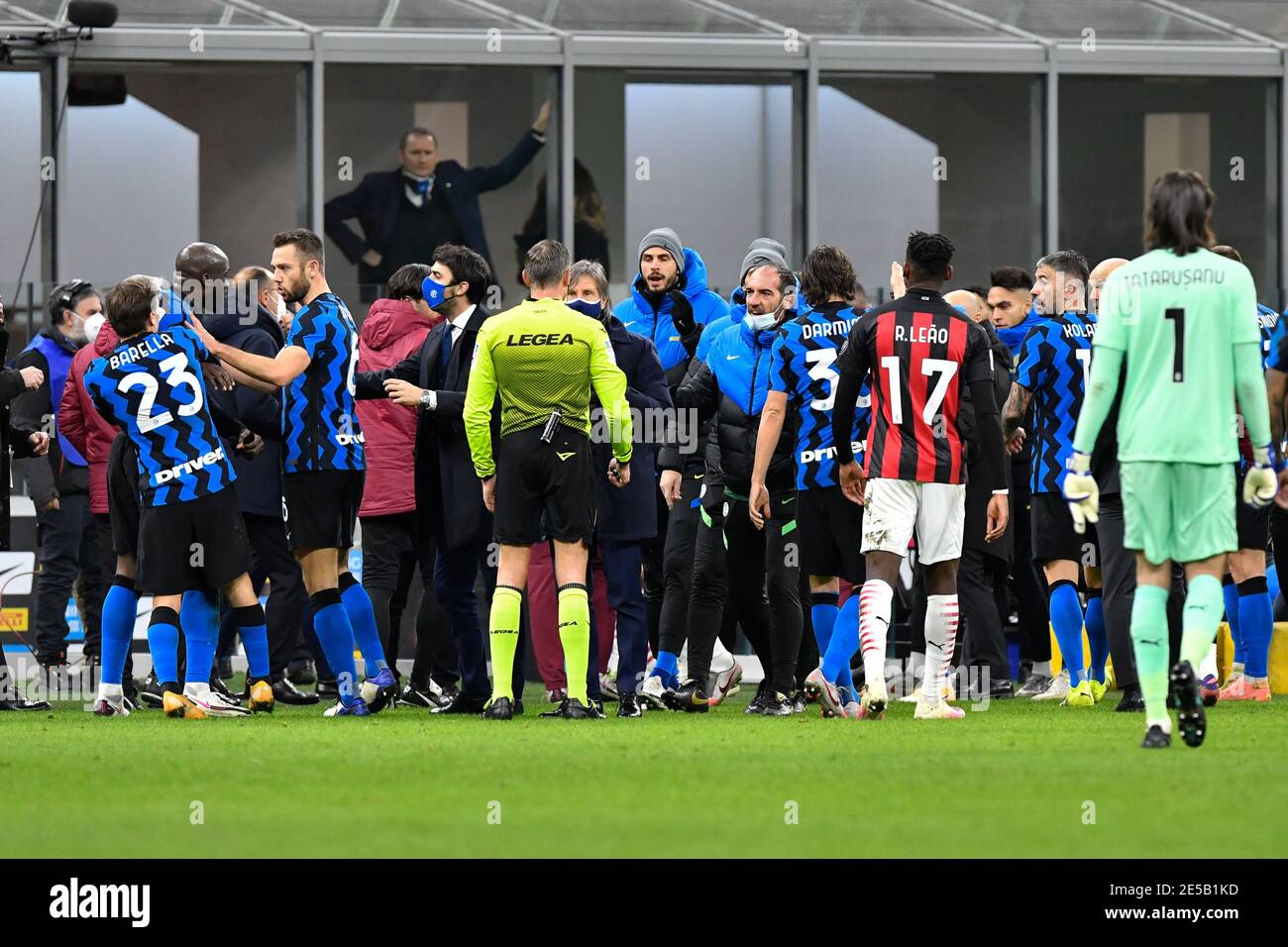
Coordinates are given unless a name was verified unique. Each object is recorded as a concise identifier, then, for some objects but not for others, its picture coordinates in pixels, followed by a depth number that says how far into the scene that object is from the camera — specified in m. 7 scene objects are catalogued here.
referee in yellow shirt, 9.34
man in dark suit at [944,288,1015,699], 10.95
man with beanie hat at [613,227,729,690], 11.53
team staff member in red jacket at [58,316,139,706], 11.65
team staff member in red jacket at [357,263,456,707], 10.83
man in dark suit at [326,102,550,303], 17.19
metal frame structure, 17.14
